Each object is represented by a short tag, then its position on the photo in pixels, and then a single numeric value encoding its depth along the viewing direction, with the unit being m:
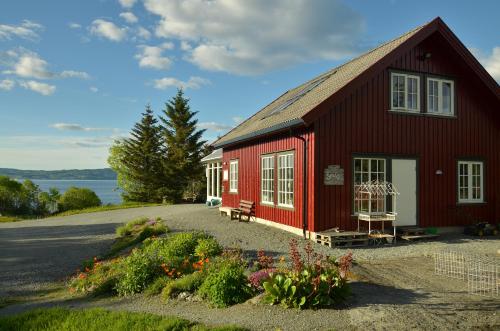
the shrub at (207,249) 9.53
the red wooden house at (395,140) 12.41
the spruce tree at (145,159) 39.28
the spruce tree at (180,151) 37.56
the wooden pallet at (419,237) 12.61
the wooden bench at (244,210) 16.81
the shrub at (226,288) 6.79
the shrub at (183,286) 7.55
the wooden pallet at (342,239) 11.62
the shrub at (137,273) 8.22
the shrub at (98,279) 8.62
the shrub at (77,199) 35.16
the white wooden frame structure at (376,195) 12.34
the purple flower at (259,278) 7.00
